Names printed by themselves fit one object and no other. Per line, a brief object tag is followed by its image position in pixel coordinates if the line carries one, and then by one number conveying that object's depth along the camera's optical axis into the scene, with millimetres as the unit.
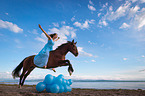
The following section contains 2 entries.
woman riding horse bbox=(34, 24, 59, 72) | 6016
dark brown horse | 5579
